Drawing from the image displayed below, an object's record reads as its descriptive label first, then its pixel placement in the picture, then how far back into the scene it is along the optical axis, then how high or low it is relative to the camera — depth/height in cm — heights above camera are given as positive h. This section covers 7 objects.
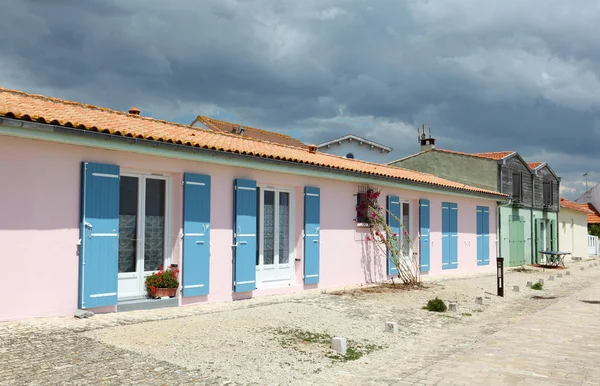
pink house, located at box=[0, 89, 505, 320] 717 +20
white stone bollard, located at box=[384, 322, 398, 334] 781 -144
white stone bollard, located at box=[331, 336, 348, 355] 654 -142
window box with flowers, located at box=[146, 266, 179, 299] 862 -93
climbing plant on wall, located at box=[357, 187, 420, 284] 1303 -23
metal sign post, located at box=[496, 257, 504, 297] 1250 -111
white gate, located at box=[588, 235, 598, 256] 3525 -121
